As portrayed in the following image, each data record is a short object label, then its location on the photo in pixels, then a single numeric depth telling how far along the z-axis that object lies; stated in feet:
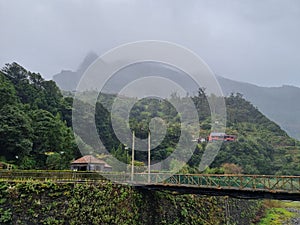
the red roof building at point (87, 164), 79.56
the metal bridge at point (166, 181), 39.17
